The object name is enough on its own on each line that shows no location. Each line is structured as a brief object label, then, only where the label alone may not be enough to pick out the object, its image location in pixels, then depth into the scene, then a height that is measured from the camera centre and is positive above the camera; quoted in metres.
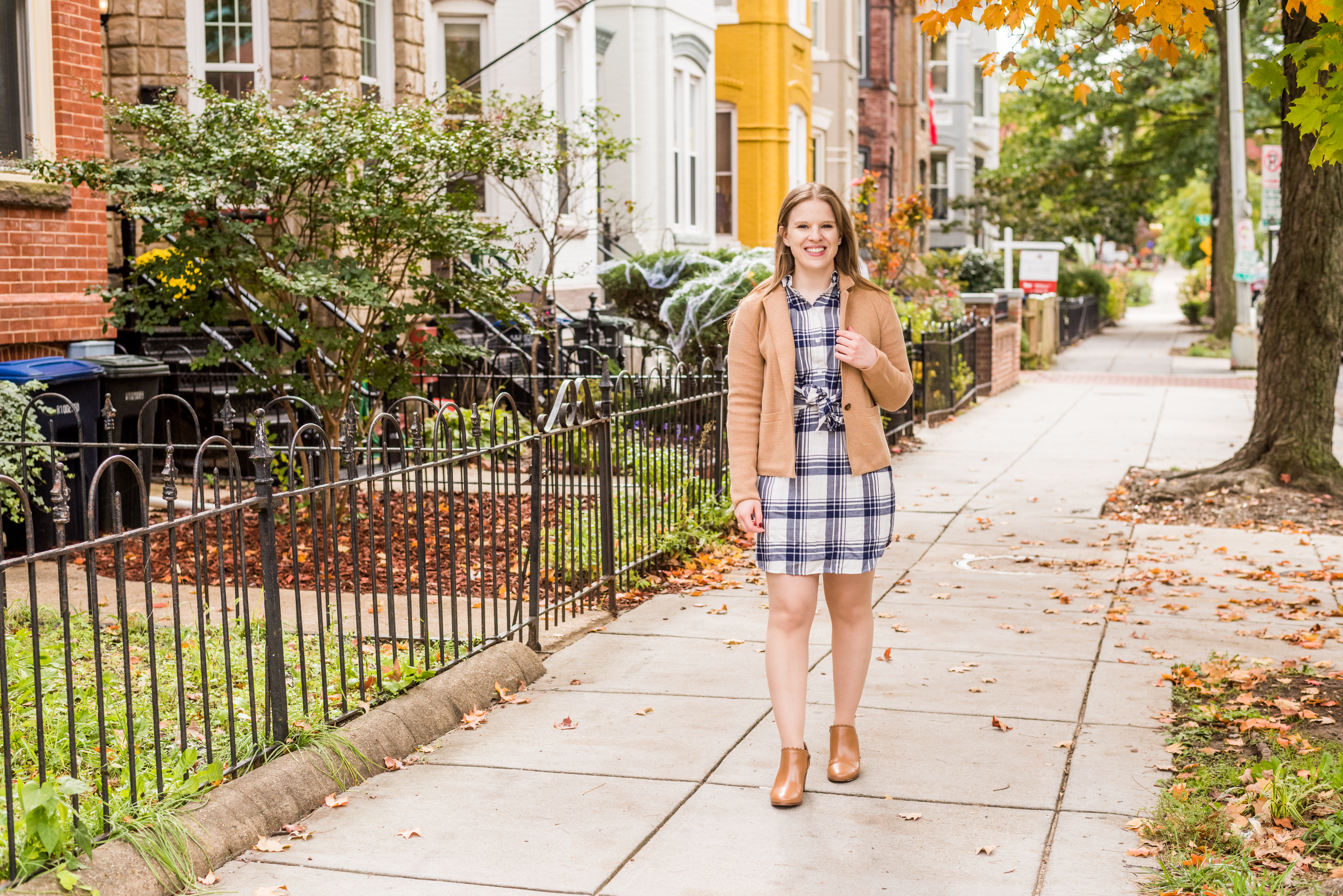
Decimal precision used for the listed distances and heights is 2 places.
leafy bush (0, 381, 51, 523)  7.14 -0.54
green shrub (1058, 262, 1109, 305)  40.38 +1.01
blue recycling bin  7.96 -0.51
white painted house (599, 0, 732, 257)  19.81 +3.07
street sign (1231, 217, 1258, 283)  24.47 +1.04
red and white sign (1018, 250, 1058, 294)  27.58 +0.88
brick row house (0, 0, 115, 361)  9.10 +1.15
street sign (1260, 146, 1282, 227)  22.81 +2.13
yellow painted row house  24.14 +3.43
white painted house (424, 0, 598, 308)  16.58 +3.10
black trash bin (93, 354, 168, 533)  8.59 -0.44
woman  4.46 -0.33
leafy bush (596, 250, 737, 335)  16.20 +0.51
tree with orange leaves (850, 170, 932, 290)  18.83 +1.16
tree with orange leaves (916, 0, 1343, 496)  10.36 -0.15
